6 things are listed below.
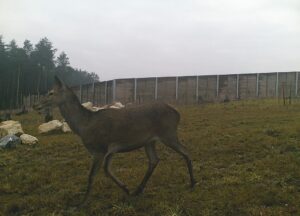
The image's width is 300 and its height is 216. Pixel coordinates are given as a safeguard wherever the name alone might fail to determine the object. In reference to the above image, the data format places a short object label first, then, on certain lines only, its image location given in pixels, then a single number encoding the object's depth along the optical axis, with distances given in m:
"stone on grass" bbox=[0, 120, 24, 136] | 12.27
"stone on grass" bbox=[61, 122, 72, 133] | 13.05
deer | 5.66
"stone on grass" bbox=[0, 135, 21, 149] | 10.35
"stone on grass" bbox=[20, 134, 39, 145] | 10.80
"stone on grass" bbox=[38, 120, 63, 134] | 12.98
